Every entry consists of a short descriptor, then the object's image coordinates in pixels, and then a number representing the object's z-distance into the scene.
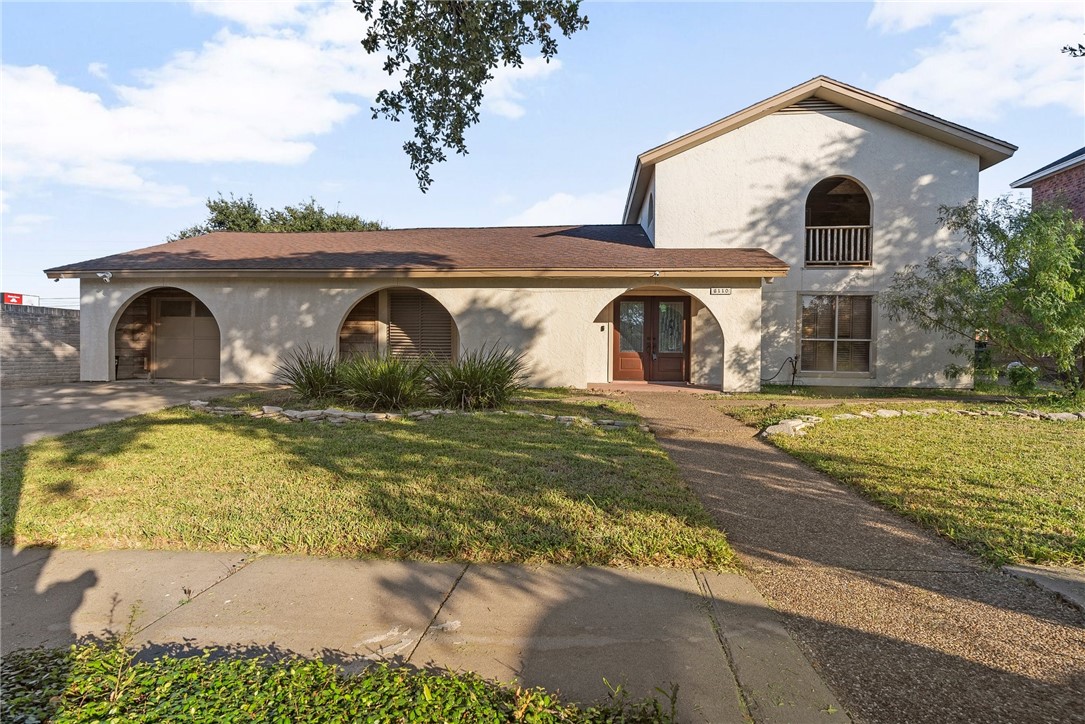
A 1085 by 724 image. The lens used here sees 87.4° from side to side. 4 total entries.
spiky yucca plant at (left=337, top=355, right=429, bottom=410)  9.30
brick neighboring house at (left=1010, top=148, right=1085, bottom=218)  17.34
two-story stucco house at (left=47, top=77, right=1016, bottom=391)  13.40
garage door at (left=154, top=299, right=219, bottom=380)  15.84
